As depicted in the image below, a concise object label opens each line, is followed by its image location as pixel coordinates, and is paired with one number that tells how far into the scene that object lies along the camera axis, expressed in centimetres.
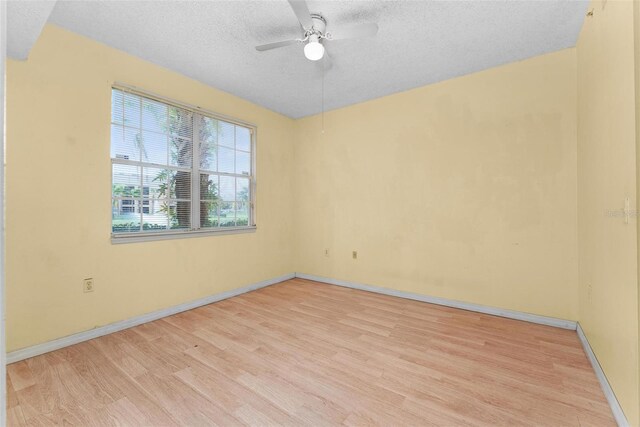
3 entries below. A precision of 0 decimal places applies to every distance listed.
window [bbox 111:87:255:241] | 266
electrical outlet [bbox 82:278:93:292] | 239
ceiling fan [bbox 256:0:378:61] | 196
